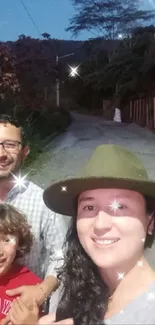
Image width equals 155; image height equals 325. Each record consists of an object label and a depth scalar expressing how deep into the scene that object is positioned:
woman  0.45
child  0.58
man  0.64
